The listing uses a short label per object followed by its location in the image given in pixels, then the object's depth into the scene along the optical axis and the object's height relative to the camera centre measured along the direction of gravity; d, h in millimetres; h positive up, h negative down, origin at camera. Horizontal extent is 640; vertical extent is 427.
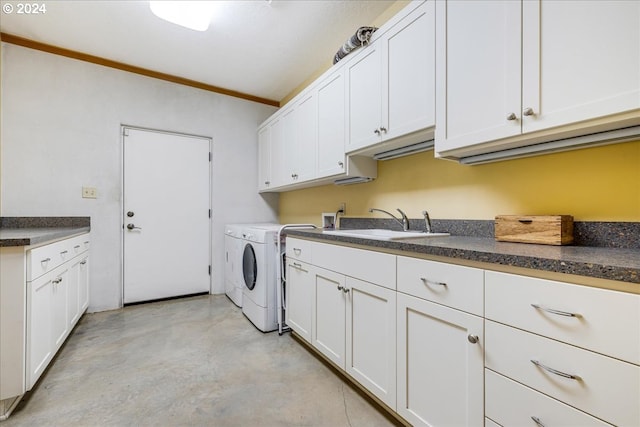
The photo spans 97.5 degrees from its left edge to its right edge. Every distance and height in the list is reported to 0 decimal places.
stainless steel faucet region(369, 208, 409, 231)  1925 -67
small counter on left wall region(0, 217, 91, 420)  1373 -522
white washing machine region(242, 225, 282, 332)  2355 -556
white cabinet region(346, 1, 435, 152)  1481 +775
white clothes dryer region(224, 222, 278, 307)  2895 -552
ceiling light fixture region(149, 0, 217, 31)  1966 +1446
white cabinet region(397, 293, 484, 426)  974 -587
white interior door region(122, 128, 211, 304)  3031 -31
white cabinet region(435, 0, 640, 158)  892 +533
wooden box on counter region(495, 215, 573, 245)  1127 -70
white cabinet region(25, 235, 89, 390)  1458 -588
